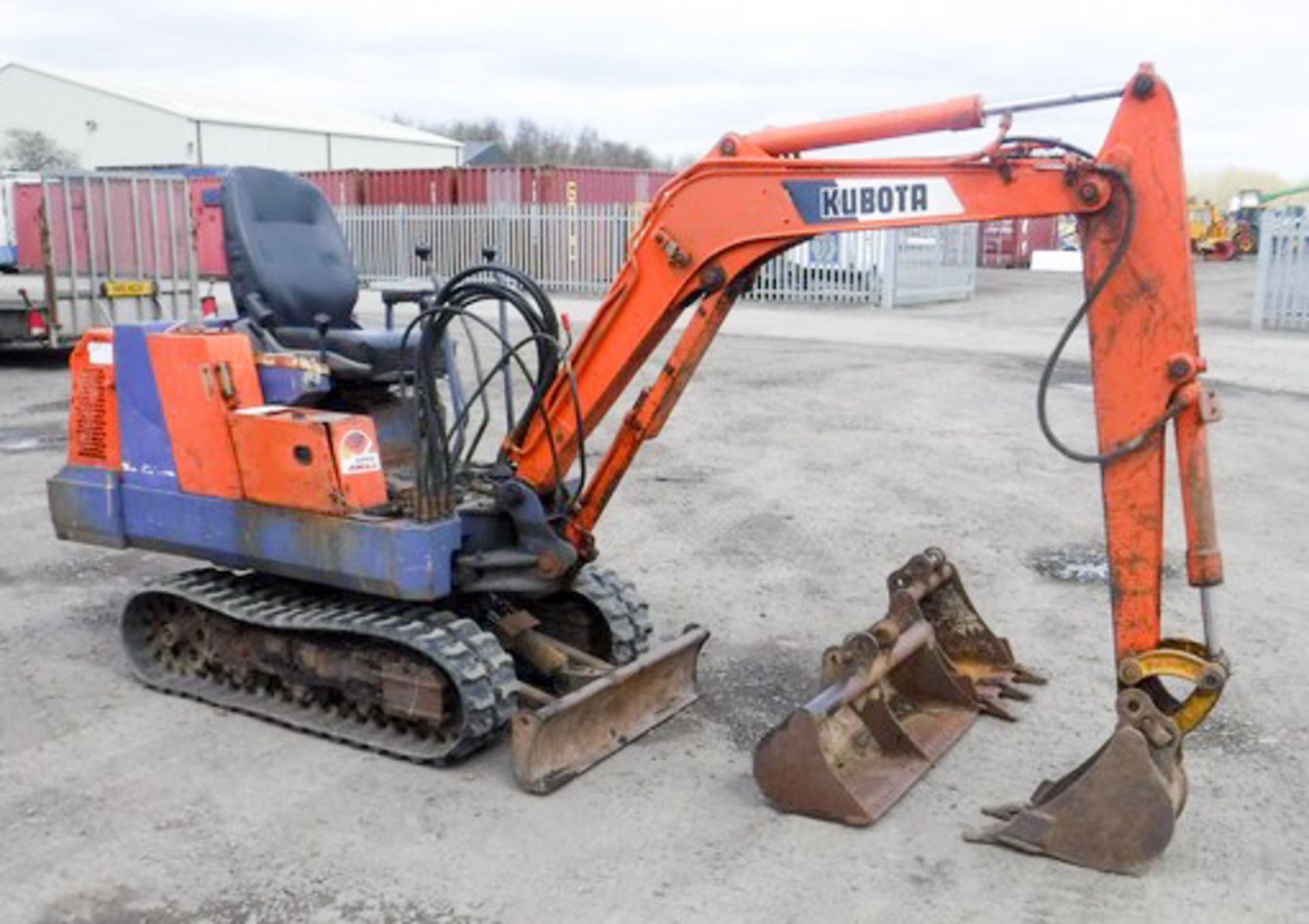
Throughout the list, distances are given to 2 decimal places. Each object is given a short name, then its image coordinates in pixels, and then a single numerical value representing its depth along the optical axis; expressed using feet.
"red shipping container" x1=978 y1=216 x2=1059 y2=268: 129.49
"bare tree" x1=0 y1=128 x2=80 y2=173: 167.02
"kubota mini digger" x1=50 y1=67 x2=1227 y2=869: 13.82
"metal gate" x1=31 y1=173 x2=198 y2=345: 47.98
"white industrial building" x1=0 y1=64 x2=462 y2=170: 162.40
